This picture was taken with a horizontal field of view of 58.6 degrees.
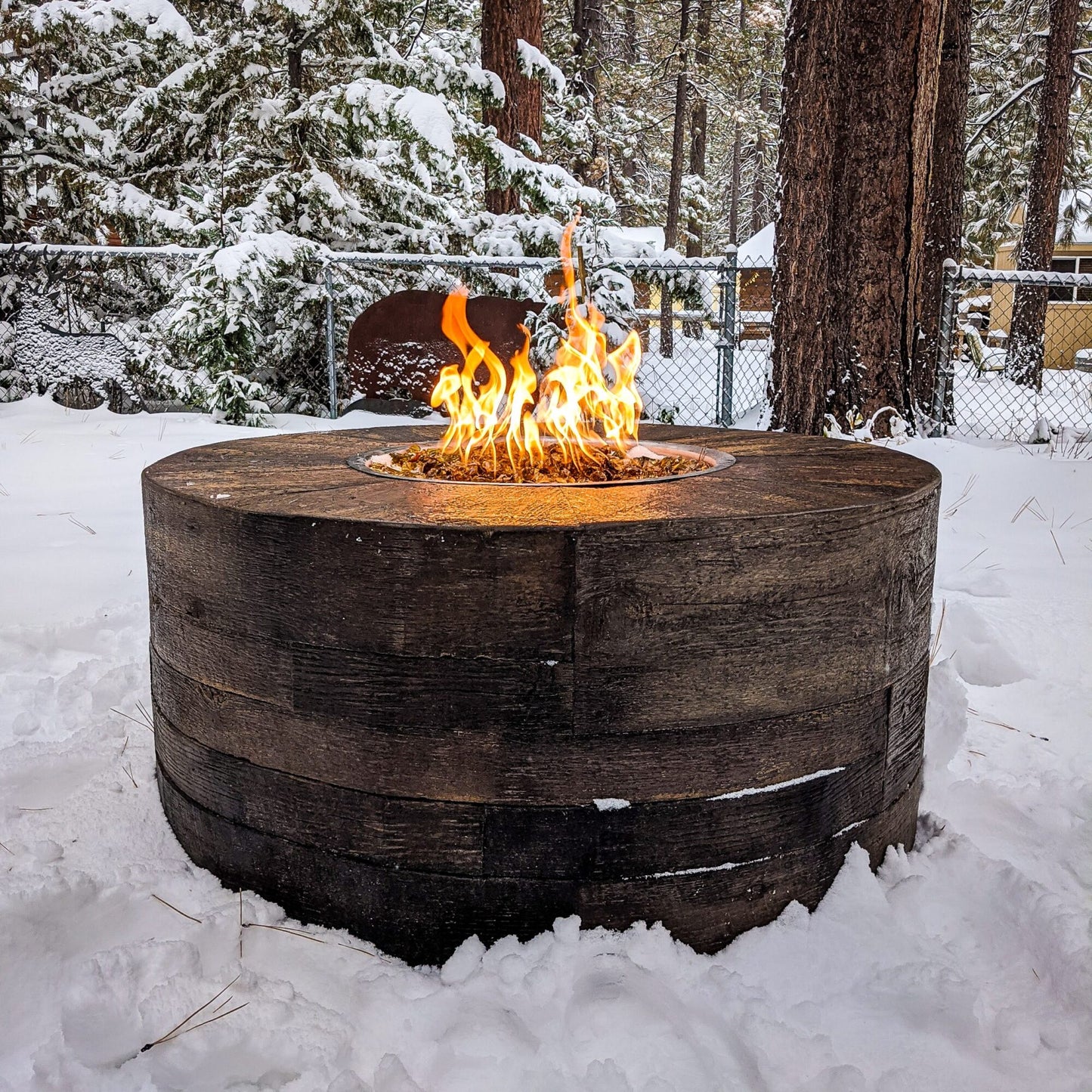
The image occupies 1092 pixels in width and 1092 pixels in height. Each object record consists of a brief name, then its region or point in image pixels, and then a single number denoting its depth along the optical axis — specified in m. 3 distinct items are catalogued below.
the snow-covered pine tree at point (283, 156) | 7.24
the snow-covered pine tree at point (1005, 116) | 14.81
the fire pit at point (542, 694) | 1.63
